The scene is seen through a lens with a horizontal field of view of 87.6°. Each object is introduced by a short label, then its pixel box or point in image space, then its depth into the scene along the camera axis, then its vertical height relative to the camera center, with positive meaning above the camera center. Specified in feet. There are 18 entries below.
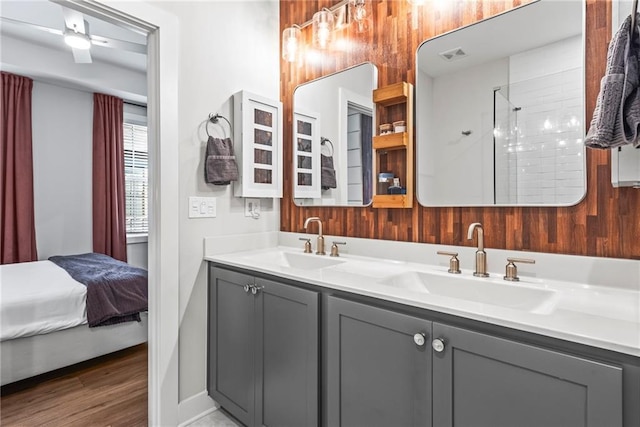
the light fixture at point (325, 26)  6.16 +3.57
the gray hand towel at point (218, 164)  6.15 +0.84
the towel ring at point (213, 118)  6.31 +1.72
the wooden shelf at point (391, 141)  5.50 +1.12
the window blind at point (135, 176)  14.52 +1.47
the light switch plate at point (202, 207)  6.09 +0.03
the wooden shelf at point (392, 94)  5.50 +1.91
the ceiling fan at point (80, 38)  6.70 +3.86
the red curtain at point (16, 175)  11.24 +1.21
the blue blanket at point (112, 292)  8.12 -2.12
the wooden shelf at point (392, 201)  5.53 +0.11
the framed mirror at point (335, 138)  6.19 +1.40
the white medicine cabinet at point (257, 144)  6.59 +1.32
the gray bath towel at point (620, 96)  3.02 +1.01
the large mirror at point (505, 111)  4.17 +1.34
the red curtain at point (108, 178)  13.24 +1.25
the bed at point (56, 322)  7.02 -2.59
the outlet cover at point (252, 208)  7.02 +0.00
